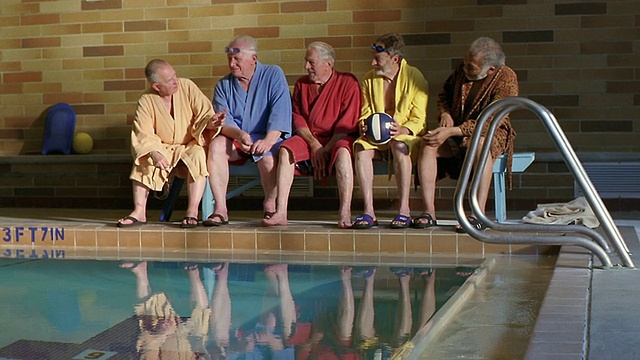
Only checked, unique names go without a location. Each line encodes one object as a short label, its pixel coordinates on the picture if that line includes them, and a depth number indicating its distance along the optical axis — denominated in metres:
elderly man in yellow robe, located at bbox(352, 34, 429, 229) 5.12
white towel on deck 5.04
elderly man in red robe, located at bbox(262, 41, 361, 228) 5.23
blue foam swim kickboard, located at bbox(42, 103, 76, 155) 7.54
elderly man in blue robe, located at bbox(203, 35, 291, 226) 5.40
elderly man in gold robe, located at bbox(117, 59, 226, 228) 5.43
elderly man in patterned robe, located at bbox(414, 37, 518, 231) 4.99
